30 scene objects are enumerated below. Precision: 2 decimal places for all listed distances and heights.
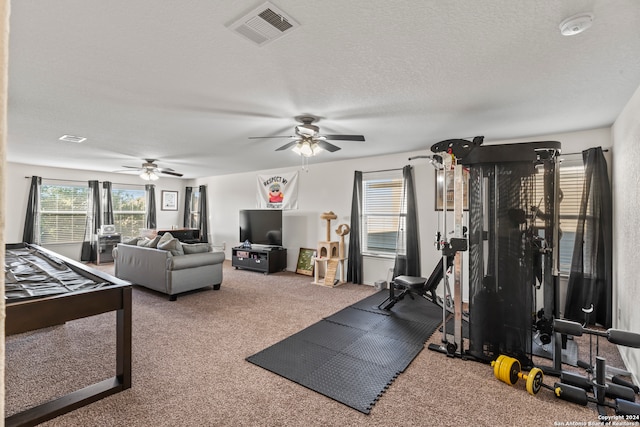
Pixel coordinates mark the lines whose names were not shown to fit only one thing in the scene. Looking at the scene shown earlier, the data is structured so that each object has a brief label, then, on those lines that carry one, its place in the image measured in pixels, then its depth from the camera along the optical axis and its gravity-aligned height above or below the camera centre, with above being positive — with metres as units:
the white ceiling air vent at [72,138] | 4.17 +1.05
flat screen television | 6.77 -0.28
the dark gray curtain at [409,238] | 5.05 -0.39
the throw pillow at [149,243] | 5.00 -0.49
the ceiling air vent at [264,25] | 1.62 +1.08
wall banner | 6.74 +0.54
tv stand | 6.48 -0.96
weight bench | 3.77 -0.90
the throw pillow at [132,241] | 5.45 -0.50
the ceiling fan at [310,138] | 3.30 +0.87
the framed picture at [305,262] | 6.37 -1.00
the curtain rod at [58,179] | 6.66 +0.78
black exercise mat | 2.38 -1.32
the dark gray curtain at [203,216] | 8.71 -0.06
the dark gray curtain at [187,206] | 9.17 +0.24
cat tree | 5.60 -0.78
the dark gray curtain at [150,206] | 8.54 +0.21
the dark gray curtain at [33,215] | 6.59 -0.05
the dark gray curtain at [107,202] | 7.69 +0.27
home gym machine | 2.69 -0.26
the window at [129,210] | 8.07 +0.09
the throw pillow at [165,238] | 4.86 -0.40
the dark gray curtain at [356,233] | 5.70 -0.34
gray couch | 4.50 -0.82
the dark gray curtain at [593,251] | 3.45 -0.40
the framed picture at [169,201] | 8.93 +0.38
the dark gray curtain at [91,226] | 7.41 -0.31
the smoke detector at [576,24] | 1.60 +1.04
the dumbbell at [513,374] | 2.26 -1.22
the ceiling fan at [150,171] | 5.79 +0.83
